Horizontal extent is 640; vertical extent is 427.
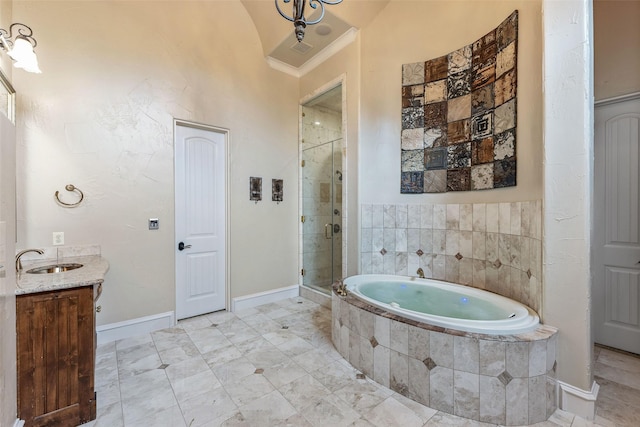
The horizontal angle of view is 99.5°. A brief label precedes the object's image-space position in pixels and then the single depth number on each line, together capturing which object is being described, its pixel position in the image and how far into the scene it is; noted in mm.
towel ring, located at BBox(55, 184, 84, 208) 2395
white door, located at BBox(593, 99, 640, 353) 2361
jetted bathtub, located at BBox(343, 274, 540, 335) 1759
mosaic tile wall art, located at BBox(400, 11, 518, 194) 2271
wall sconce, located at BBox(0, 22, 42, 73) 1830
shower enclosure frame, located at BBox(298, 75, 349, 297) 3367
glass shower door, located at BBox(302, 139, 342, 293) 3779
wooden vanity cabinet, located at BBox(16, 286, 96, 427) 1465
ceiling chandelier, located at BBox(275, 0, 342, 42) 1450
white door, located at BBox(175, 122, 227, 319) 3084
